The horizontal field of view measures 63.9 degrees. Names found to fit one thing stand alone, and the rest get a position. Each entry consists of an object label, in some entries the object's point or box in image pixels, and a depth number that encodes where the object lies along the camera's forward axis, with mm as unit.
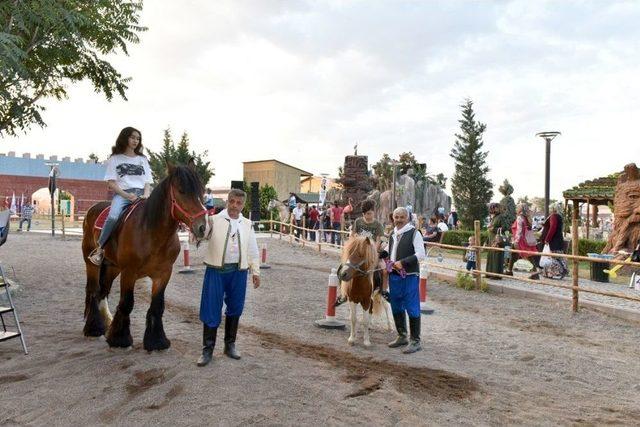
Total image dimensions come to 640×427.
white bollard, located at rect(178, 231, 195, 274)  12400
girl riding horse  5645
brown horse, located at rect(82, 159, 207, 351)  5027
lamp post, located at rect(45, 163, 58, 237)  22455
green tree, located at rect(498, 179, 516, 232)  12680
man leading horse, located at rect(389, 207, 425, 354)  6059
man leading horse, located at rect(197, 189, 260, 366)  5035
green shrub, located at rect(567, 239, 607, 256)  17844
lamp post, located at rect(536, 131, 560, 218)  14971
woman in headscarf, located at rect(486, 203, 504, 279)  11719
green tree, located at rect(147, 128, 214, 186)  30203
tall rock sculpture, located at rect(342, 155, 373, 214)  21672
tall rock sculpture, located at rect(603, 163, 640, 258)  13555
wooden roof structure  16844
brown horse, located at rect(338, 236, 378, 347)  6160
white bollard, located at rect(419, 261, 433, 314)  8435
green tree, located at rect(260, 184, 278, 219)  32831
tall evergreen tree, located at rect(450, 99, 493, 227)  42312
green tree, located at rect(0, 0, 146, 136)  7488
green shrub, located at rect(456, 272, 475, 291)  11398
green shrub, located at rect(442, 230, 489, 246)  23188
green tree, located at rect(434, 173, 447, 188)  50031
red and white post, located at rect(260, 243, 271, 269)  13875
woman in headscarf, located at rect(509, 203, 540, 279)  11797
